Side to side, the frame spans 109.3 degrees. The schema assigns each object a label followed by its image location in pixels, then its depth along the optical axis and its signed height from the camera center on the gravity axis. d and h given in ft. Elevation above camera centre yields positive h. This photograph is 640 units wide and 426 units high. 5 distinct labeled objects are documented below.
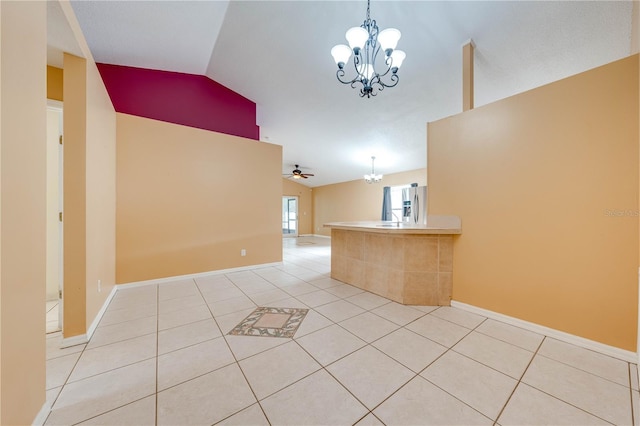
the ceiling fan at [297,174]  26.84 +4.46
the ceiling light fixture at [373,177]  23.65 +3.65
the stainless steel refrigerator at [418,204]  14.99 +0.56
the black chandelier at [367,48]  6.95 +5.33
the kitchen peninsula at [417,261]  8.55 -1.91
